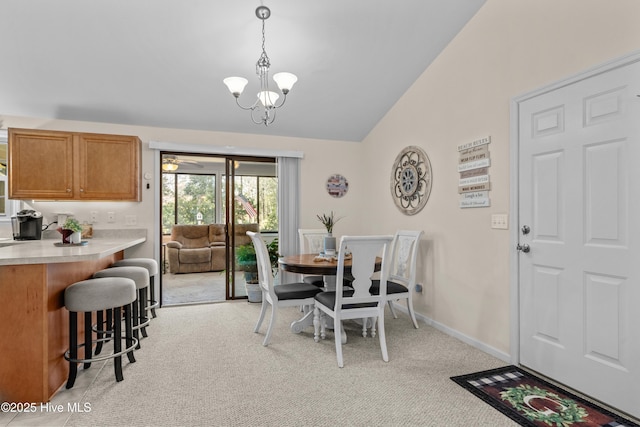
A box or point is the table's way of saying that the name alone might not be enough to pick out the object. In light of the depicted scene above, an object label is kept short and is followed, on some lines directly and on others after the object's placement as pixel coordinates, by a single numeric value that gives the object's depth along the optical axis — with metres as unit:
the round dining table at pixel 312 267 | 3.01
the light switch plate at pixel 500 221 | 2.78
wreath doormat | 1.95
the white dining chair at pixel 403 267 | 3.36
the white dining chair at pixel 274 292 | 3.06
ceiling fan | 4.70
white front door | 2.00
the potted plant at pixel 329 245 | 3.51
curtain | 4.86
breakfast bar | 2.10
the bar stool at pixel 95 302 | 2.31
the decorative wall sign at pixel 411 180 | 3.81
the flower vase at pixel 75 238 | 2.97
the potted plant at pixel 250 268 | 4.67
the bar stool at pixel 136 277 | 2.98
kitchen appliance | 3.63
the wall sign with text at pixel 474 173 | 2.98
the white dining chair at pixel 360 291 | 2.69
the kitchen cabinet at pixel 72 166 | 3.62
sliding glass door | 4.78
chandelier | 2.65
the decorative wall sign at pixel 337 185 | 5.12
